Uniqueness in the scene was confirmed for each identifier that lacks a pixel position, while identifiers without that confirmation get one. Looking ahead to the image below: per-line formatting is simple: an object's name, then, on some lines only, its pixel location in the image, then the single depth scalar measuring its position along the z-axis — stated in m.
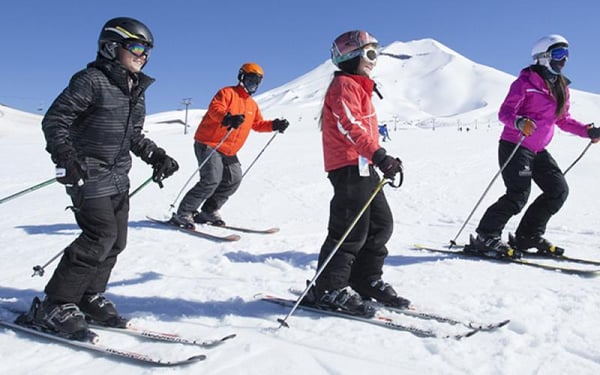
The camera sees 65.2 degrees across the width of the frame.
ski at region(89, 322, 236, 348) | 2.57
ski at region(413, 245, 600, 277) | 4.12
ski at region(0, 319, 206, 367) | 2.33
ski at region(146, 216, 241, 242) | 5.49
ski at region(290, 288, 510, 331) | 2.82
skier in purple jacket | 4.54
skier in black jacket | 2.61
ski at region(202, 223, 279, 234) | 6.09
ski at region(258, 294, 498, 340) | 2.74
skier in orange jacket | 5.92
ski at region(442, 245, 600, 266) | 4.61
